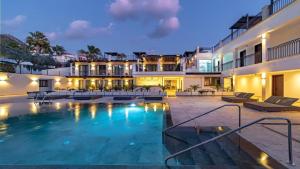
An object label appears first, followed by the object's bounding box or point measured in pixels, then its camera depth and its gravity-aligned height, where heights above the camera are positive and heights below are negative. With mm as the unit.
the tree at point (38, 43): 27679 +9044
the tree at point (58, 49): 35241 +9556
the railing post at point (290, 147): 2390 -1200
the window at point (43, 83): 19713 +51
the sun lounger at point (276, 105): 6509 -1129
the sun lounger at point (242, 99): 9096 -1091
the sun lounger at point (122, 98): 11815 -1347
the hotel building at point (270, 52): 7508 +2476
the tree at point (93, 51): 31031 +8038
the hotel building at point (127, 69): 20356 +2521
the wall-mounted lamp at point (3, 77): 14435 +661
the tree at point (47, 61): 25426 +4559
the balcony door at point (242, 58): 13182 +2650
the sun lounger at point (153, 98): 11119 -1266
